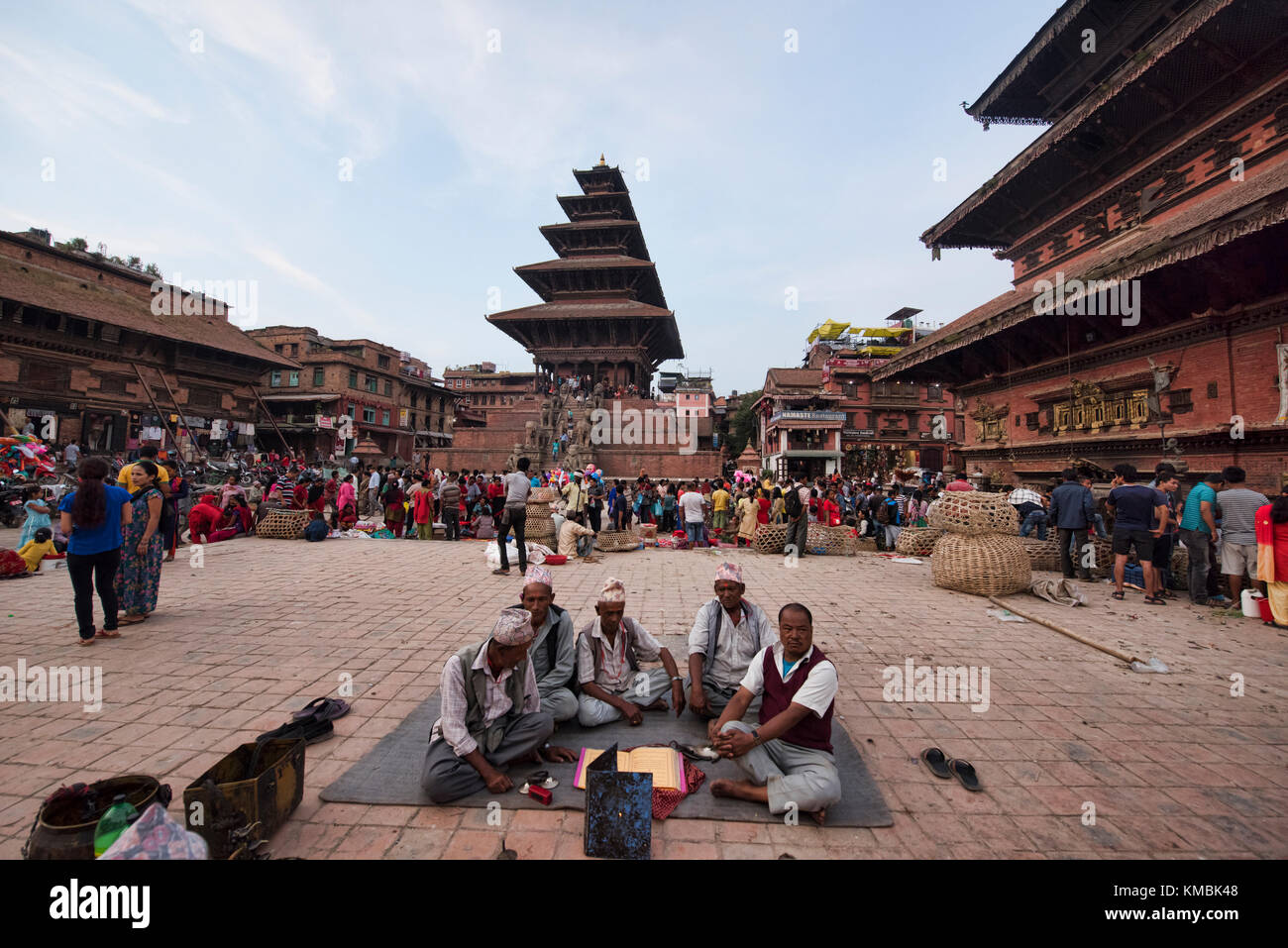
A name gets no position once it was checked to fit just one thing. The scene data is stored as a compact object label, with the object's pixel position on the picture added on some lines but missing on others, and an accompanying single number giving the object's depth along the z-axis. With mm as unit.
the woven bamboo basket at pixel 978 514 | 7152
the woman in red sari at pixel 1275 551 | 5465
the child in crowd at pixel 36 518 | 7621
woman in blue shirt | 4598
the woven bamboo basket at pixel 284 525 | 11602
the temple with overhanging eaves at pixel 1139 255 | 8128
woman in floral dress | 5359
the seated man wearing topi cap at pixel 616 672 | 3418
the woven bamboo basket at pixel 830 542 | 11039
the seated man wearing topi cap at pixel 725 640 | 3484
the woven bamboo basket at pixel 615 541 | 11023
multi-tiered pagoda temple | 31609
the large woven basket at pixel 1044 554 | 8617
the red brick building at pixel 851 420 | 35781
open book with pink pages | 2654
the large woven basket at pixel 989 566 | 6980
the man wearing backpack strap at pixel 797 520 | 10242
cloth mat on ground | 2504
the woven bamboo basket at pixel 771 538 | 11047
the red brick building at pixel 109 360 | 19547
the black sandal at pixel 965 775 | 2688
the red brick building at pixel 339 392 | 34031
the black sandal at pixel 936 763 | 2830
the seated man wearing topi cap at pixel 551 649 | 3189
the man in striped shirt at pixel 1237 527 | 5980
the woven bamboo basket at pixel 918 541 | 10602
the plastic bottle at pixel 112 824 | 1852
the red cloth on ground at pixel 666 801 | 2483
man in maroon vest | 2441
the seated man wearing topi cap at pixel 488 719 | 2578
